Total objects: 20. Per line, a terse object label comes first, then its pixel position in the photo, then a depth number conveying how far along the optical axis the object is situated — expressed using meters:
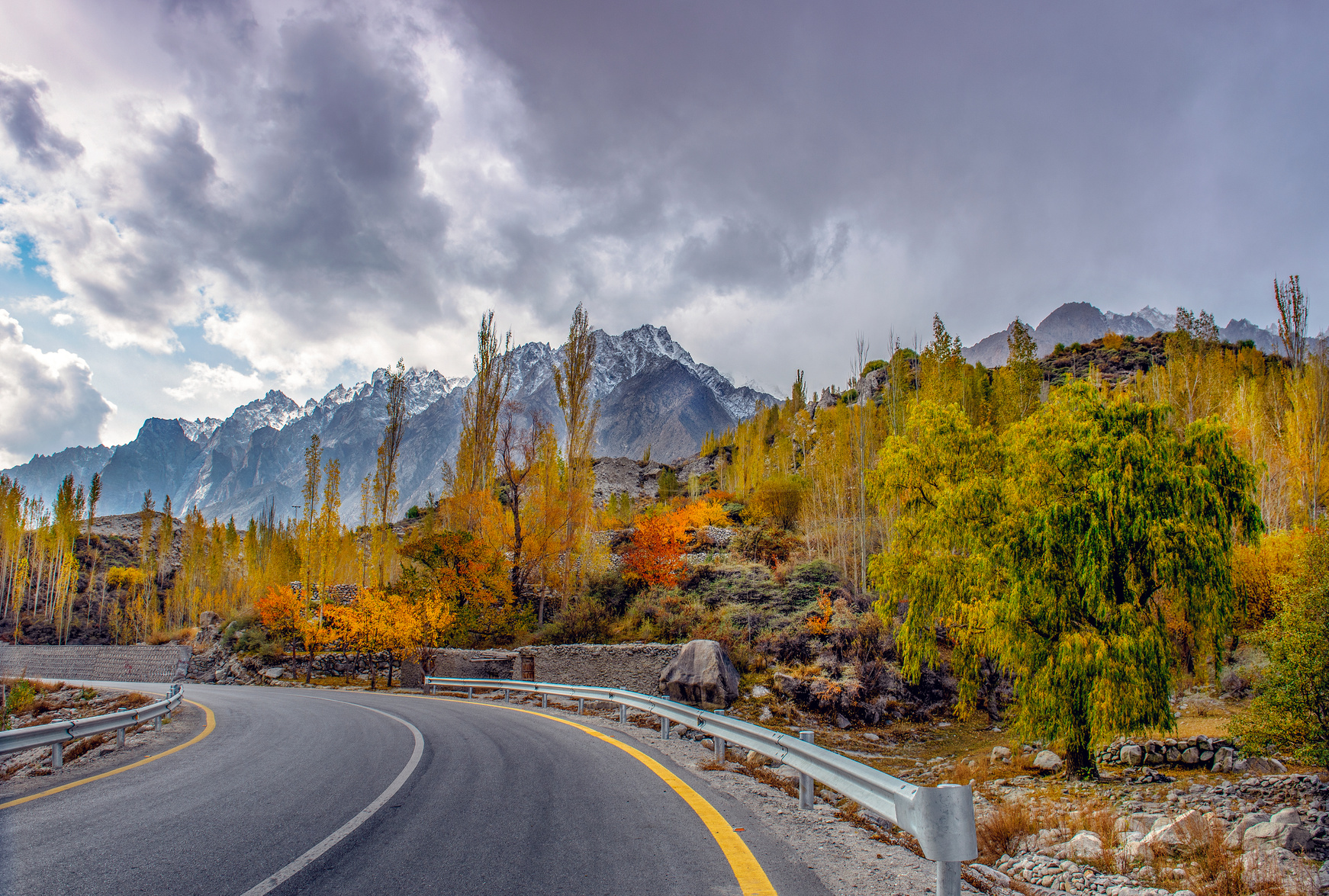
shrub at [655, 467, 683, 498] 62.88
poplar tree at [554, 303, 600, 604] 29.83
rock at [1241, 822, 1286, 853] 7.38
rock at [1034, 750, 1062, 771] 13.02
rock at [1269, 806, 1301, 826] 7.92
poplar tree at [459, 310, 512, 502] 34.84
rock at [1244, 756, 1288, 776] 12.39
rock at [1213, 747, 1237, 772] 13.05
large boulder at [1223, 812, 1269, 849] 7.25
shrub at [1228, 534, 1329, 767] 10.23
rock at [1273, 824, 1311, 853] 7.24
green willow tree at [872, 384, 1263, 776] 10.55
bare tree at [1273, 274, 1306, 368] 29.64
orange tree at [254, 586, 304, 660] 35.28
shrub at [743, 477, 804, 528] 37.72
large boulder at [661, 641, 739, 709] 15.82
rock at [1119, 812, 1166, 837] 8.05
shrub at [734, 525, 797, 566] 30.50
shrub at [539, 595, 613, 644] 23.43
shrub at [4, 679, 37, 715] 15.16
